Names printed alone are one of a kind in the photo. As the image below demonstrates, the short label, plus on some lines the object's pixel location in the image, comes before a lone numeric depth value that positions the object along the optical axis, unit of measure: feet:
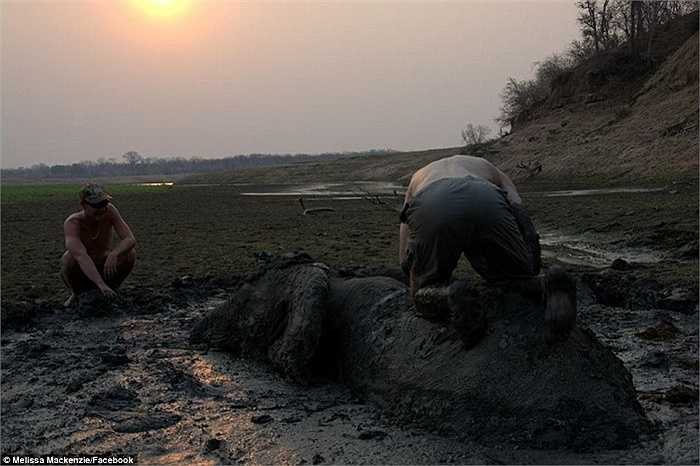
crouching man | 24.40
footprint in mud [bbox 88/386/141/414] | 15.01
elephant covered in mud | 10.78
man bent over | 12.05
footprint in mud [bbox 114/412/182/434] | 13.67
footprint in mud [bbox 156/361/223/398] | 15.89
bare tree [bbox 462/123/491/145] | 291.97
